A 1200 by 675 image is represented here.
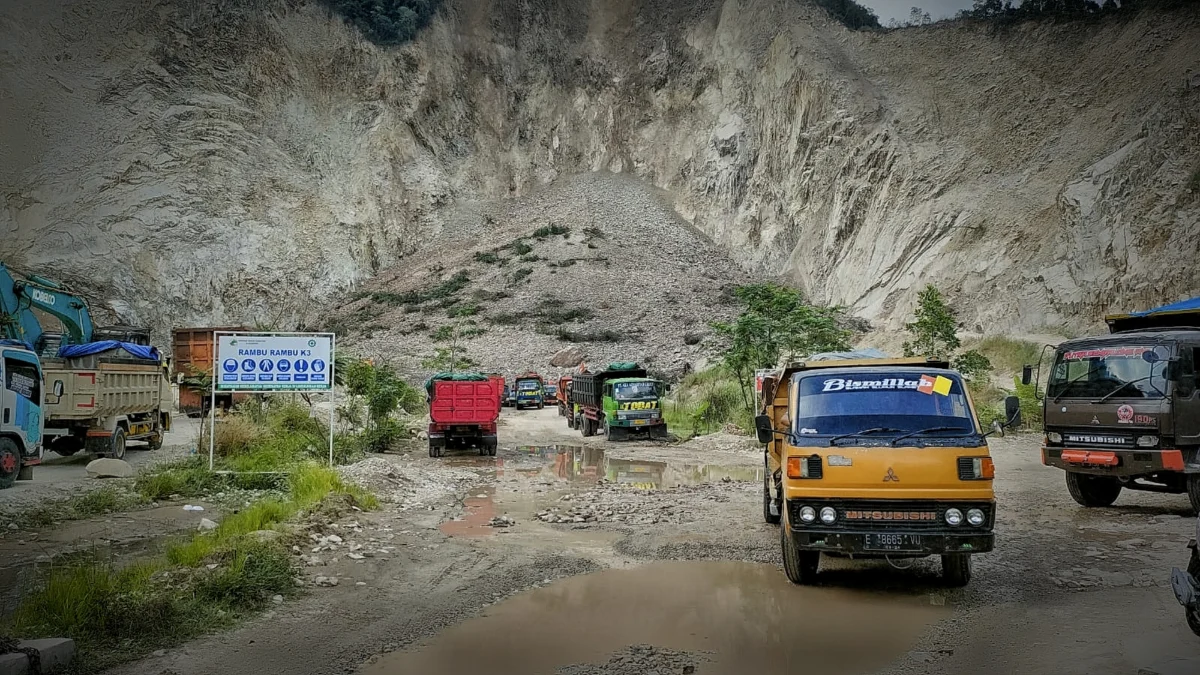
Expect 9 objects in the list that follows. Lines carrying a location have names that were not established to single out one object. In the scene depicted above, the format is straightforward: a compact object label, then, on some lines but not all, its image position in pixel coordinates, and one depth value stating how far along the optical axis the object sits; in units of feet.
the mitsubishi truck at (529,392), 127.13
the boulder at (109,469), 43.11
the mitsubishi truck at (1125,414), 30.89
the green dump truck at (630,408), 75.61
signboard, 43.96
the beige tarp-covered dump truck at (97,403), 47.73
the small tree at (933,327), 69.62
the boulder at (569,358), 144.97
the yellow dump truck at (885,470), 20.31
